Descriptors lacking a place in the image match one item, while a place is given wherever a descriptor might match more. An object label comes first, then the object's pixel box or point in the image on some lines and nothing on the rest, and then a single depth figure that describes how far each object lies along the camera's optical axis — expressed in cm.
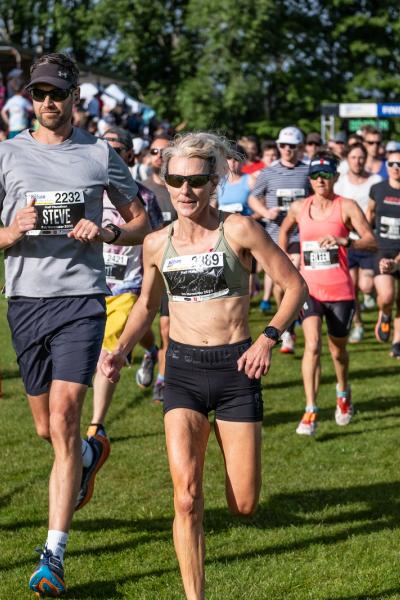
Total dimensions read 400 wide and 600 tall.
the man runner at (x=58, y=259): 1056
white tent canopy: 4728
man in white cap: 2525
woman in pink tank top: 1762
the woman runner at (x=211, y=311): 973
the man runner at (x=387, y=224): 2422
